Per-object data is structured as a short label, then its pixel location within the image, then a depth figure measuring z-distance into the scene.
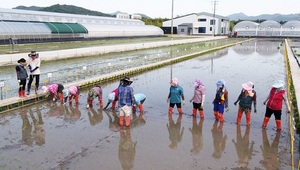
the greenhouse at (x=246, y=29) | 72.88
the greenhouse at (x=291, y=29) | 68.56
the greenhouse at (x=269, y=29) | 70.56
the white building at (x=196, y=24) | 73.31
